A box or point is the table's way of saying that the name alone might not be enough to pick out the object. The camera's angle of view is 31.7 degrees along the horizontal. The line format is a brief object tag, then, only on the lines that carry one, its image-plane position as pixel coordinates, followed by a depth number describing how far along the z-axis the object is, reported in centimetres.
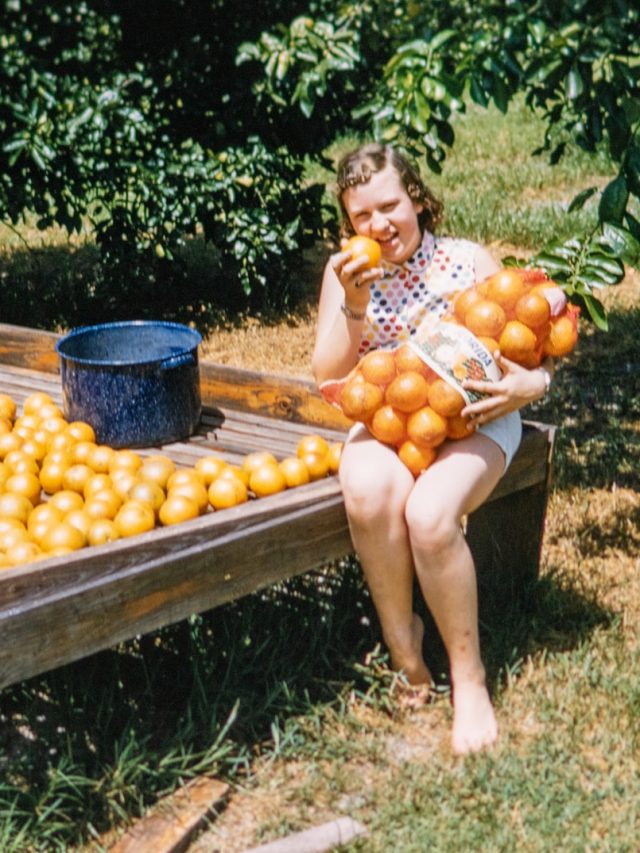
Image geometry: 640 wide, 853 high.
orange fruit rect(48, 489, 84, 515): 315
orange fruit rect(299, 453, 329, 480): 328
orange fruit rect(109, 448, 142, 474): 338
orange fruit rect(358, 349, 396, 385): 293
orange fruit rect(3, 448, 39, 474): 342
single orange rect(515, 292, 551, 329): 297
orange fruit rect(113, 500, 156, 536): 291
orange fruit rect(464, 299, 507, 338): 294
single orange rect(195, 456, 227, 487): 327
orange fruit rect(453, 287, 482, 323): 303
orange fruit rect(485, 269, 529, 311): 299
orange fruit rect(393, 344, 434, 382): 289
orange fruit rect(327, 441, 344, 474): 332
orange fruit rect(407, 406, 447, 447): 285
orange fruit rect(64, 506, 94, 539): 296
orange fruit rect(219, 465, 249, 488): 319
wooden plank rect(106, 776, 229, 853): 252
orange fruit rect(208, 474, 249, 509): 312
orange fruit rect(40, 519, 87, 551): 284
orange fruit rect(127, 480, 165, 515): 306
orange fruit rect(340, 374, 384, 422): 293
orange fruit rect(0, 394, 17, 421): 388
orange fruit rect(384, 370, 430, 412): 286
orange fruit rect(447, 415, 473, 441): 289
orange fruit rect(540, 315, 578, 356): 304
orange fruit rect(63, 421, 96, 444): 362
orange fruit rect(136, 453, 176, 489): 321
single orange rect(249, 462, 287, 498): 320
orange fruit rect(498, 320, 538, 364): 296
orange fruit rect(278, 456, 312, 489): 323
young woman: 285
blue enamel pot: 364
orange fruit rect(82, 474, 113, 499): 323
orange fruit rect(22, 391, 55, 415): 392
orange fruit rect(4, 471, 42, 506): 331
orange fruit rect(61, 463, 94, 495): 335
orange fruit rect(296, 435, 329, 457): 335
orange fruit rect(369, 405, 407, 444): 291
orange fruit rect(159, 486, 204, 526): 299
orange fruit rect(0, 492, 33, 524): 310
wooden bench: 246
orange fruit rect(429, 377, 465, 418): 283
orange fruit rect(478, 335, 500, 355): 292
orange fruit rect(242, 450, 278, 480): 328
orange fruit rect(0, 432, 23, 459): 360
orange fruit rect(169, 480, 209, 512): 308
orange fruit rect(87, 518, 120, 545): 289
